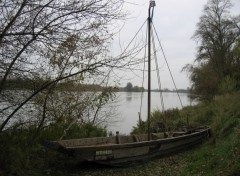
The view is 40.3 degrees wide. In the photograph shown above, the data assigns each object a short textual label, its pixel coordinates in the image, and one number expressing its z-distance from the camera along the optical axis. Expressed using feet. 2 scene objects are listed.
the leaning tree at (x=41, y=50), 22.12
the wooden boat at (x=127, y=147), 28.76
